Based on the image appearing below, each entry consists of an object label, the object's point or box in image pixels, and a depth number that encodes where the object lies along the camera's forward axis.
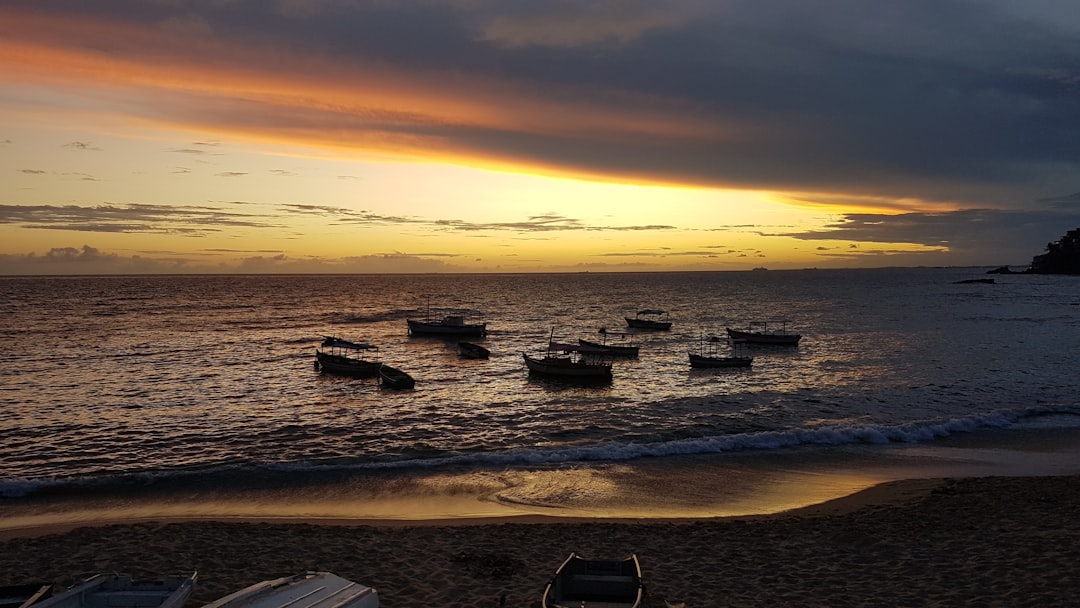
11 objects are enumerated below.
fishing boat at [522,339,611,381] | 44.50
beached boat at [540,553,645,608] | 9.93
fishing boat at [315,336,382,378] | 46.81
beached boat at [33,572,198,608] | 9.15
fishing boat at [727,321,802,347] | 64.31
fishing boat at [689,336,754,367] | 49.88
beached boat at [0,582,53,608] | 9.37
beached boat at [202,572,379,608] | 8.91
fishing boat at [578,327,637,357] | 55.59
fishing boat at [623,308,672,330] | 83.19
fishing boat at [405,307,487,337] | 75.19
